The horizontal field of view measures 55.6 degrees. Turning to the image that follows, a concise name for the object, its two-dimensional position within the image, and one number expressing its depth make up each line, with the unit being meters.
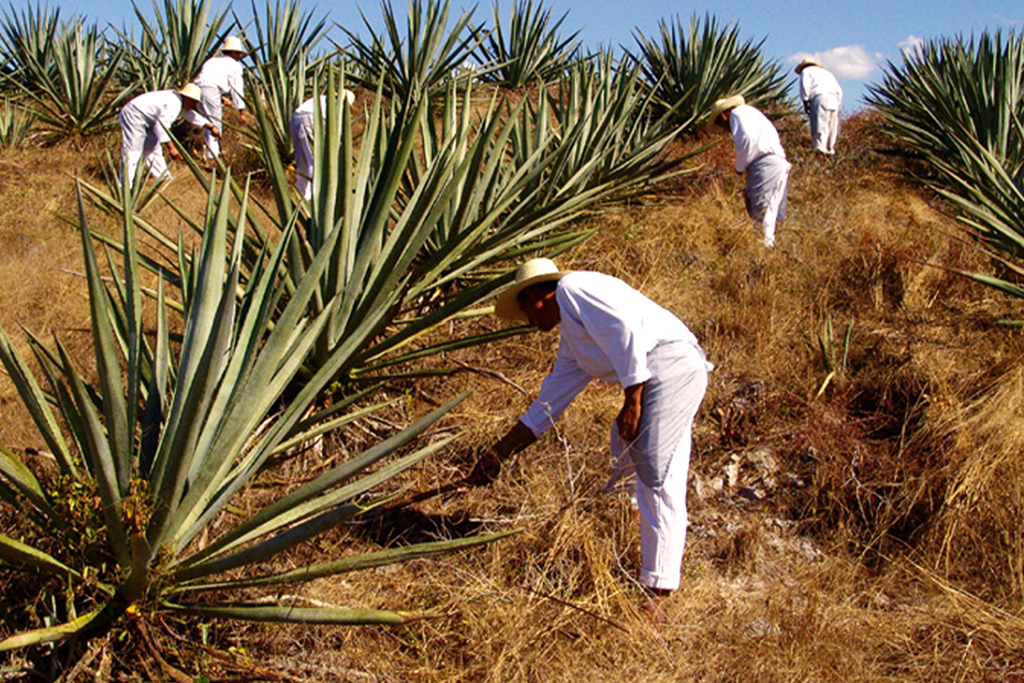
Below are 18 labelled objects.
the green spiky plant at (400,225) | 4.14
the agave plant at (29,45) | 11.73
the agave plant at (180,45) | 11.38
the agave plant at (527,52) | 11.50
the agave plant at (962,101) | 8.47
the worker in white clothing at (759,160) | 7.56
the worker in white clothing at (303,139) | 8.09
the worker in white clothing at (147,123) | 9.02
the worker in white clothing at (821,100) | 10.24
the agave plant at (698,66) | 10.73
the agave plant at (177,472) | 2.56
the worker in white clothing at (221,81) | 10.27
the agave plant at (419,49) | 9.50
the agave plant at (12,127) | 10.91
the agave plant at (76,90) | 11.27
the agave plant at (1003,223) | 5.50
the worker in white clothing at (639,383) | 3.53
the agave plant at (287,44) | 9.70
